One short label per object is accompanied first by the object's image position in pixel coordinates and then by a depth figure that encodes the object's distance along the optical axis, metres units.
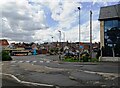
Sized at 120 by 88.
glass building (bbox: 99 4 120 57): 16.04
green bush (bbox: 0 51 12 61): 18.09
